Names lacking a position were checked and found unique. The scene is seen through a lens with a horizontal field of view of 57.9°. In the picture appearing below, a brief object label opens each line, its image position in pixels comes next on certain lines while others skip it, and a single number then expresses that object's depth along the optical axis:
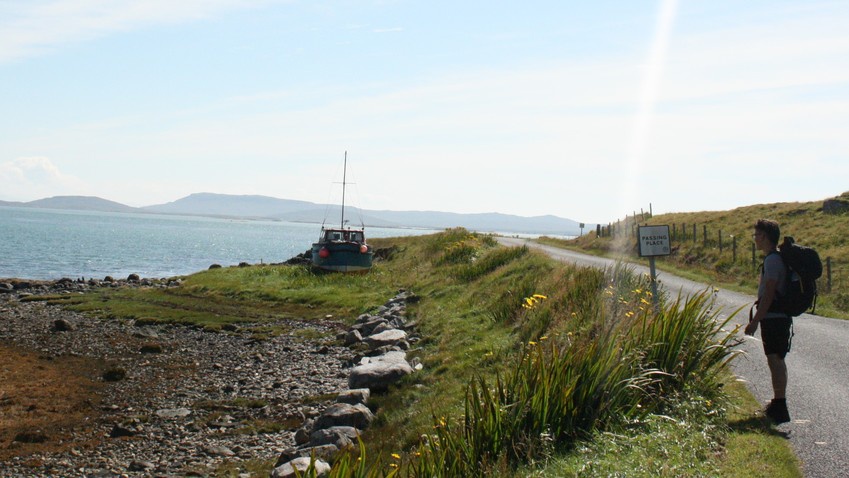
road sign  13.02
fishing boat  37.09
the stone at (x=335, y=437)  11.15
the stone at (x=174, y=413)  14.80
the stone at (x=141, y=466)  11.77
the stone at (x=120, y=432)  13.59
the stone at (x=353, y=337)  21.66
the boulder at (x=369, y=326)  22.18
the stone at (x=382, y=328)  20.72
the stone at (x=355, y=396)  13.66
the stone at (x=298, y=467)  9.92
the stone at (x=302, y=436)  12.38
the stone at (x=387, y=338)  18.72
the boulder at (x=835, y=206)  39.34
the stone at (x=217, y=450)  12.41
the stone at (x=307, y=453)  10.57
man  8.58
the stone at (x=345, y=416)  12.23
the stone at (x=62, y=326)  25.50
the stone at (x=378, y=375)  14.35
